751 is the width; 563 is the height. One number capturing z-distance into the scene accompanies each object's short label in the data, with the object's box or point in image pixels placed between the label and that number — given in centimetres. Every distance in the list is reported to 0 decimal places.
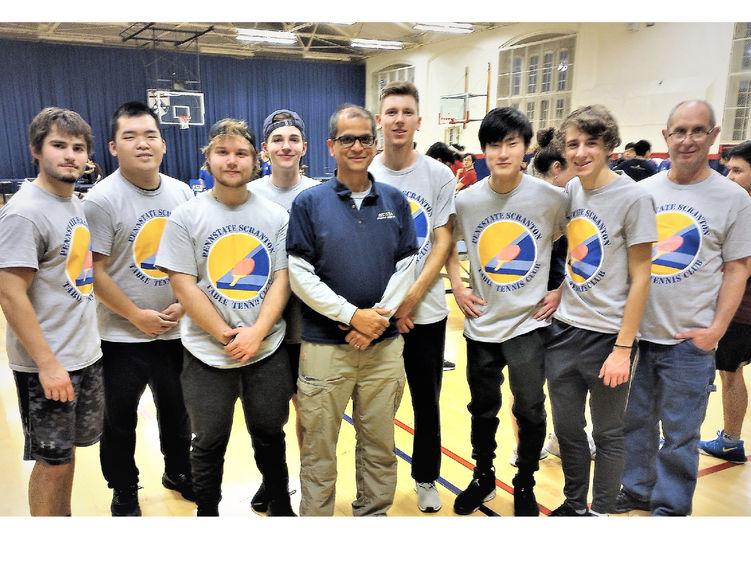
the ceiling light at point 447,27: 1128
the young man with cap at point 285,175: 246
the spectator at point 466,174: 748
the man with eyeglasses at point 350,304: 214
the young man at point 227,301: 213
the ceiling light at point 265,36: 1318
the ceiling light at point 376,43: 1402
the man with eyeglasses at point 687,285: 222
